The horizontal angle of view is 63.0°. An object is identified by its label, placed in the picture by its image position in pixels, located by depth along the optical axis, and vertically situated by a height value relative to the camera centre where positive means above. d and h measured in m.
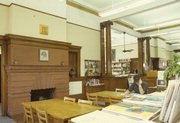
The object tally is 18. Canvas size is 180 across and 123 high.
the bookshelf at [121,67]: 12.81 -0.21
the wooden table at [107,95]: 3.87 -0.84
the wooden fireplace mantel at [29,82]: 4.61 -0.58
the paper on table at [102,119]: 1.41 -0.54
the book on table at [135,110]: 1.56 -0.54
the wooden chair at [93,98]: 3.95 -0.92
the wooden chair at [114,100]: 3.61 -0.87
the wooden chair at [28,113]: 2.77 -0.92
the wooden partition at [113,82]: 7.71 -0.97
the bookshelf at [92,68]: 7.61 -0.16
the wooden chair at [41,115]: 2.32 -0.82
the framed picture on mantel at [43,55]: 5.34 +0.38
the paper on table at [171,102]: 1.42 -0.37
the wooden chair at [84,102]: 3.02 -0.78
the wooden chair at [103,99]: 3.92 -0.92
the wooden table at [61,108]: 2.14 -0.77
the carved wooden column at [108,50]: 7.79 +0.79
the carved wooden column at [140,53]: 11.04 +0.88
